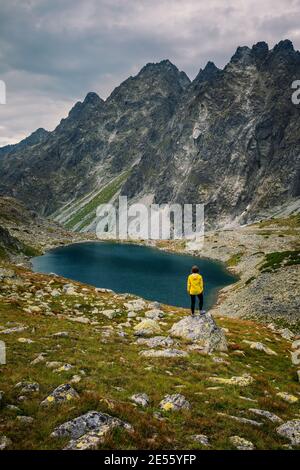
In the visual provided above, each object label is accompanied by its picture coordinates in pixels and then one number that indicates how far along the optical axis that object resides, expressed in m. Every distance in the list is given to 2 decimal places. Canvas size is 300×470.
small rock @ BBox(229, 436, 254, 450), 10.66
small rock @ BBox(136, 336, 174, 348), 22.52
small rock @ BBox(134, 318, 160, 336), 25.36
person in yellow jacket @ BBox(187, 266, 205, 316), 27.05
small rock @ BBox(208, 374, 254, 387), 16.84
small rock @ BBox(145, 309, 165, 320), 32.35
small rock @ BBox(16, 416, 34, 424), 10.95
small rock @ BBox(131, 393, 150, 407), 13.23
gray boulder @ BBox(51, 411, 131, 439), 10.52
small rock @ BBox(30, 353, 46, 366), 16.36
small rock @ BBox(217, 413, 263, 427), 12.46
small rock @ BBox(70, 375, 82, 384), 14.40
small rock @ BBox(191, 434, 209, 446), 10.67
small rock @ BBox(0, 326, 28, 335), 21.26
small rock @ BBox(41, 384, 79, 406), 12.38
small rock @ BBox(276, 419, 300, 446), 11.71
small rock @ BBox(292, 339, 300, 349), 30.38
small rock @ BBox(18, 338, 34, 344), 19.61
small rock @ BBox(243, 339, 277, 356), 26.05
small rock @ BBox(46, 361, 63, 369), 15.96
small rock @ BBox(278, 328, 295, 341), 36.24
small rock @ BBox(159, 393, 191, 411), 13.12
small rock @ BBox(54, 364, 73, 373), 15.49
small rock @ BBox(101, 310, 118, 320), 31.00
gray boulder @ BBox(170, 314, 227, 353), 23.59
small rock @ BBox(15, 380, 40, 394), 13.20
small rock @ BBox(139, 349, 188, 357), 20.10
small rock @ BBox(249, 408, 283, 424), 13.23
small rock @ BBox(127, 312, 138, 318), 31.50
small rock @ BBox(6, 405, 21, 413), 11.61
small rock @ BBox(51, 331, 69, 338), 21.58
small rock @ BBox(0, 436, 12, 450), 9.54
